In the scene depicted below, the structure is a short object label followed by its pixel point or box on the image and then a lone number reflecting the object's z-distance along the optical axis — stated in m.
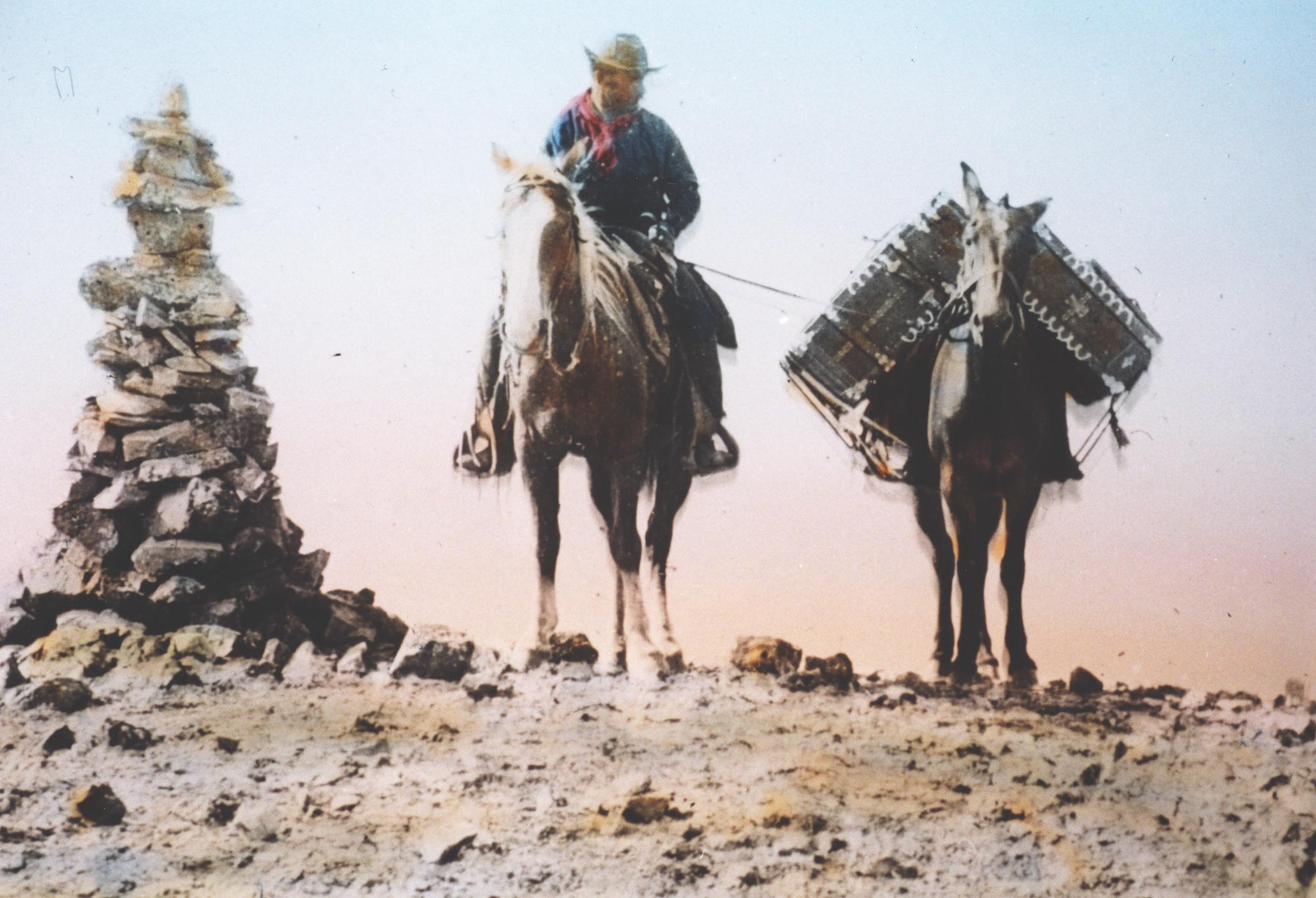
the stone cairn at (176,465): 4.64
